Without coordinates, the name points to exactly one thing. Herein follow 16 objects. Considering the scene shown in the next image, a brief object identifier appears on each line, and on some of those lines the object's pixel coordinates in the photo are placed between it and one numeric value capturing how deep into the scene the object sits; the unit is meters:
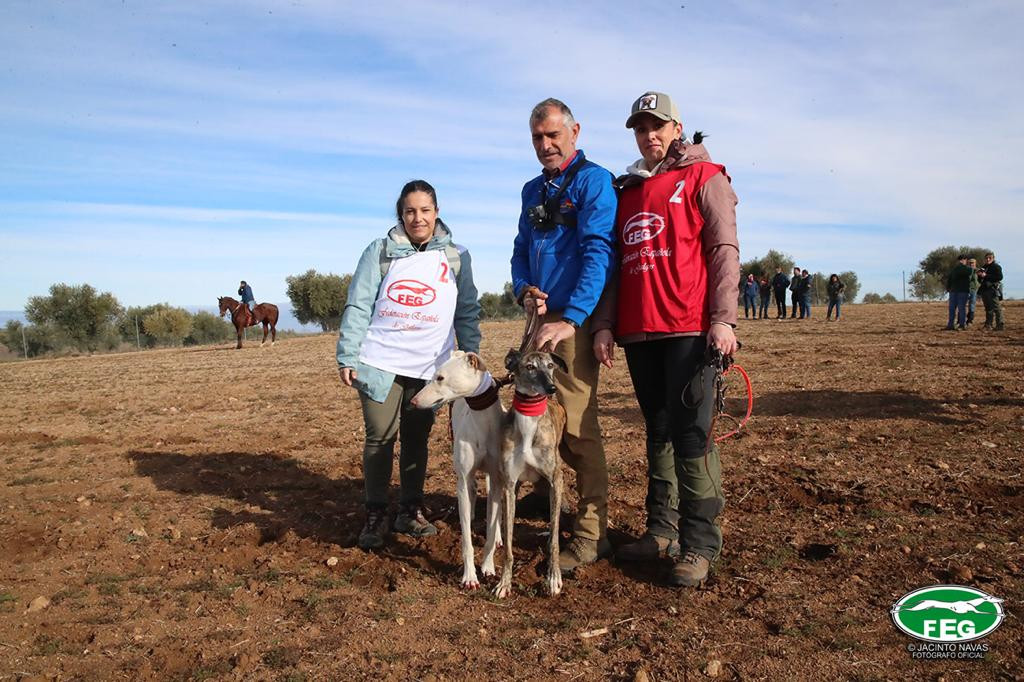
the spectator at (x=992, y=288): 18.61
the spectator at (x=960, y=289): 19.08
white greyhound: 4.32
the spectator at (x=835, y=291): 27.20
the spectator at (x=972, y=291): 19.27
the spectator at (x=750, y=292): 32.19
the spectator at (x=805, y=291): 28.17
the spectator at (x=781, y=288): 30.48
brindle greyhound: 4.06
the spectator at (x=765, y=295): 31.66
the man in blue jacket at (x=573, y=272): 4.19
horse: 27.75
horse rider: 28.95
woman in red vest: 4.02
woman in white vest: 4.97
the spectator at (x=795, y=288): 28.96
